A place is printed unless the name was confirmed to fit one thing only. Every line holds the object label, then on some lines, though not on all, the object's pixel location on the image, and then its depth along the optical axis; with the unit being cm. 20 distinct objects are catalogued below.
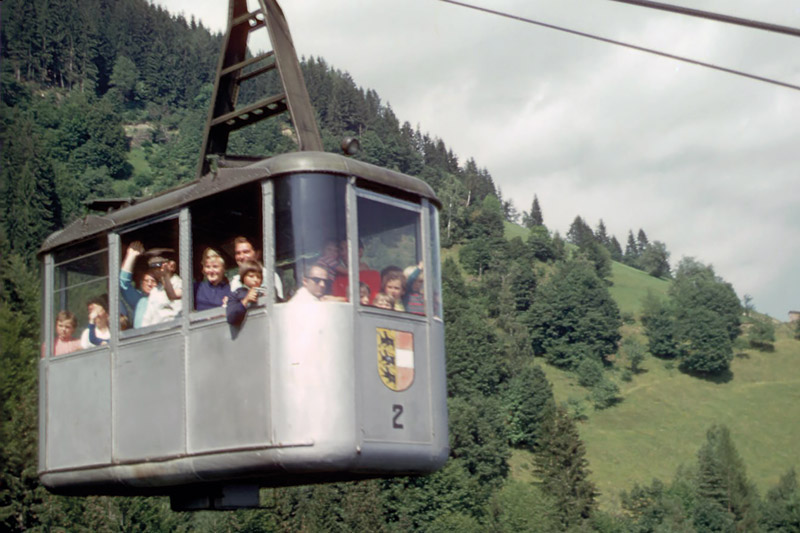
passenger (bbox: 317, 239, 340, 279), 1085
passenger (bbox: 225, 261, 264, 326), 1091
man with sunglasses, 1073
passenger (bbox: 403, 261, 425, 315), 1166
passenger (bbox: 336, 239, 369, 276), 1092
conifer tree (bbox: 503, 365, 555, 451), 12825
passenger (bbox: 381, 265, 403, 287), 1151
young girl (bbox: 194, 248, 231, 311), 1149
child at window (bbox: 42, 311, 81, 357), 1310
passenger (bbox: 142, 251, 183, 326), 1181
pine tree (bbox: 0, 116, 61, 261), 10412
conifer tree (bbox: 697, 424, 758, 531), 11300
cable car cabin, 1064
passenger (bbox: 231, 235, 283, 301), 1124
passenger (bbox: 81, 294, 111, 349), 1254
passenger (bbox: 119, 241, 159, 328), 1217
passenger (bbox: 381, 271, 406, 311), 1148
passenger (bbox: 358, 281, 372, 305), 1109
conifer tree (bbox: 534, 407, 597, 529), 10444
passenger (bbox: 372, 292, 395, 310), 1129
